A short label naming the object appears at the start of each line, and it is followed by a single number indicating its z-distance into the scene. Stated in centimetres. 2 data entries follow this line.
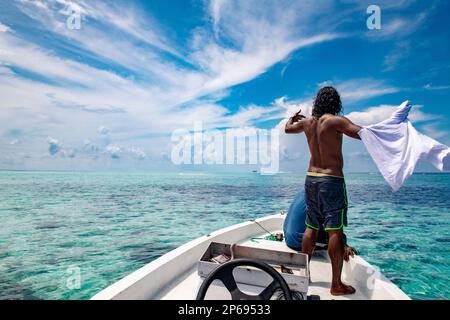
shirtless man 236
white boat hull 202
